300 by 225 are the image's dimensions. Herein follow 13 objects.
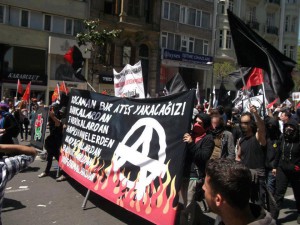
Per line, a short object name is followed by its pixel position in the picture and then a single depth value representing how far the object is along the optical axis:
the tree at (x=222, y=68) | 35.09
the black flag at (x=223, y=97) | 14.43
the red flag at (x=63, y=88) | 16.88
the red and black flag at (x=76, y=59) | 9.55
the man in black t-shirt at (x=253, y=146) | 5.79
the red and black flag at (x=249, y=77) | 8.57
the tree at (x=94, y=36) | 19.96
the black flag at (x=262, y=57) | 5.62
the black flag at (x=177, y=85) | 8.73
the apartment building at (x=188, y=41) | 35.12
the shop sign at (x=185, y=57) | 34.75
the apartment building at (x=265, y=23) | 39.72
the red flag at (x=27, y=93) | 16.67
